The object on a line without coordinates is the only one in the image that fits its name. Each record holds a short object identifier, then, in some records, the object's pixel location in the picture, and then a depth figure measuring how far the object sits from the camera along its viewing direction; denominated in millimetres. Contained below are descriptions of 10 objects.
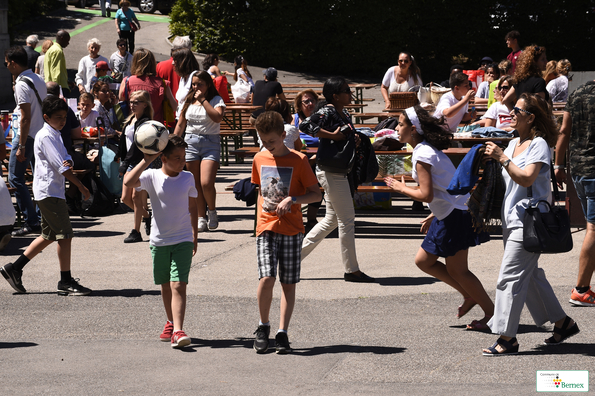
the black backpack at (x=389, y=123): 21984
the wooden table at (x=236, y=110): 31166
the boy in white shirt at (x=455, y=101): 21094
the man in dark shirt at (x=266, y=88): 29578
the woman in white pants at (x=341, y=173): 15125
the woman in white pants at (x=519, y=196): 10492
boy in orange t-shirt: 10984
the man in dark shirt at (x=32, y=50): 31047
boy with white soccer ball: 11492
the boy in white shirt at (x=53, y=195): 14242
